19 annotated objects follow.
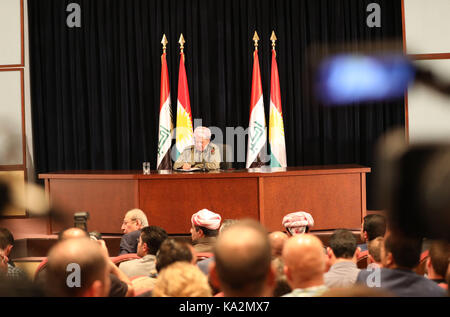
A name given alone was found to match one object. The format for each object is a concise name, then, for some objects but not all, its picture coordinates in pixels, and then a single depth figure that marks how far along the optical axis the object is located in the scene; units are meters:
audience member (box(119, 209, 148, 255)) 9.05
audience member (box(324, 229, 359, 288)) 5.50
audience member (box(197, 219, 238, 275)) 5.86
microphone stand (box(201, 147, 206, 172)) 13.09
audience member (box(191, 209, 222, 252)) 8.52
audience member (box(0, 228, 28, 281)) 6.65
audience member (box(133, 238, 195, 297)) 4.91
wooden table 12.45
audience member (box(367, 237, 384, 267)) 6.16
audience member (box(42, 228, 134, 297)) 4.73
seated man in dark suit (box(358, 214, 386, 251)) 7.11
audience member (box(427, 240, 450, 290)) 4.71
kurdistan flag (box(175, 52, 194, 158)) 16.52
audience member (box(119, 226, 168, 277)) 6.64
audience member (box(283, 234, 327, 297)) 3.88
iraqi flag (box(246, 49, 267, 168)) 16.23
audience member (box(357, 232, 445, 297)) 3.82
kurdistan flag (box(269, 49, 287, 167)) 16.19
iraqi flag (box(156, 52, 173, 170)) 16.53
